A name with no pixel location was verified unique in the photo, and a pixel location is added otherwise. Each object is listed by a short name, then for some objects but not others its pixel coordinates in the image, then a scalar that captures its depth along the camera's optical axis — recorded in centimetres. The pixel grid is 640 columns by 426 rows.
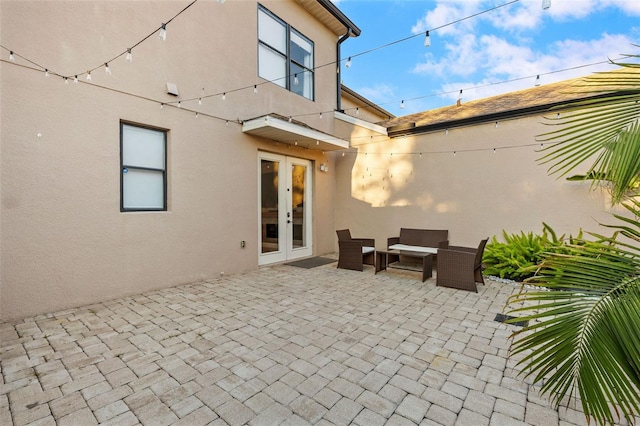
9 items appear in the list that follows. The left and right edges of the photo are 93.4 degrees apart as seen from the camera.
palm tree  132
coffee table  577
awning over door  603
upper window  686
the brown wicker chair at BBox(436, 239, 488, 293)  515
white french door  704
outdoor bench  624
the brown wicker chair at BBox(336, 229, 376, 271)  661
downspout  888
